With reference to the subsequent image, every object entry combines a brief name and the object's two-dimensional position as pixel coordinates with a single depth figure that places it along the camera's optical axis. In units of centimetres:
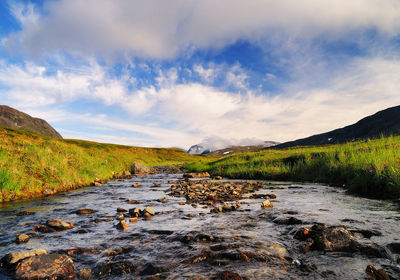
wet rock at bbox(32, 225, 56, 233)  541
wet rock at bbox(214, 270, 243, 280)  292
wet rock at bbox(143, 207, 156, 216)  692
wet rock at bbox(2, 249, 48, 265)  351
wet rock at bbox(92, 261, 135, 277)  331
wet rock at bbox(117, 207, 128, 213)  760
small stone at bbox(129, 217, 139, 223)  625
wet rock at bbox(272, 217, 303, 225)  538
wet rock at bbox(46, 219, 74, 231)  559
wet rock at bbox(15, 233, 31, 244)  462
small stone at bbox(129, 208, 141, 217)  696
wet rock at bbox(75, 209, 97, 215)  740
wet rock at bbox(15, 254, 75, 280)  313
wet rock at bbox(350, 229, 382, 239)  422
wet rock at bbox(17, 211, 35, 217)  697
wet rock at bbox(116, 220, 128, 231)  553
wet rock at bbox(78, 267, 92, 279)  324
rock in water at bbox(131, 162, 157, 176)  3262
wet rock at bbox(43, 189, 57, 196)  1109
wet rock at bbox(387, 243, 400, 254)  352
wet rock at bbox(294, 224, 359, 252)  369
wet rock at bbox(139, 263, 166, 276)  325
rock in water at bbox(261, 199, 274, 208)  757
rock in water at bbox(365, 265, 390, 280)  271
